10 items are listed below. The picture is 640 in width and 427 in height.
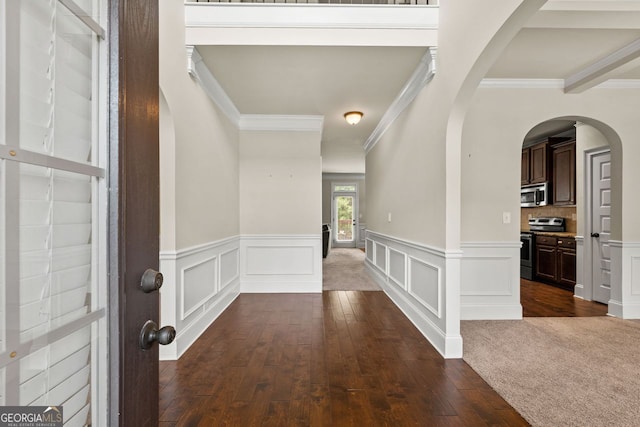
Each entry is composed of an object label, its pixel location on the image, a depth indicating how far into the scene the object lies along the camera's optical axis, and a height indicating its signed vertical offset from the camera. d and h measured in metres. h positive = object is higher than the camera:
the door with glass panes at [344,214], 11.69 +0.09
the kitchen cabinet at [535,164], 5.41 +0.95
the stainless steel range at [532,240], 5.29 -0.41
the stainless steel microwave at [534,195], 5.40 +0.39
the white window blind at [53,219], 0.49 -0.01
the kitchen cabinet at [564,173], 4.91 +0.71
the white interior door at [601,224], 3.98 -0.09
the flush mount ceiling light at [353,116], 4.31 +1.38
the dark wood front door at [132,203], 0.65 +0.03
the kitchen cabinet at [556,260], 4.64 -0.68
